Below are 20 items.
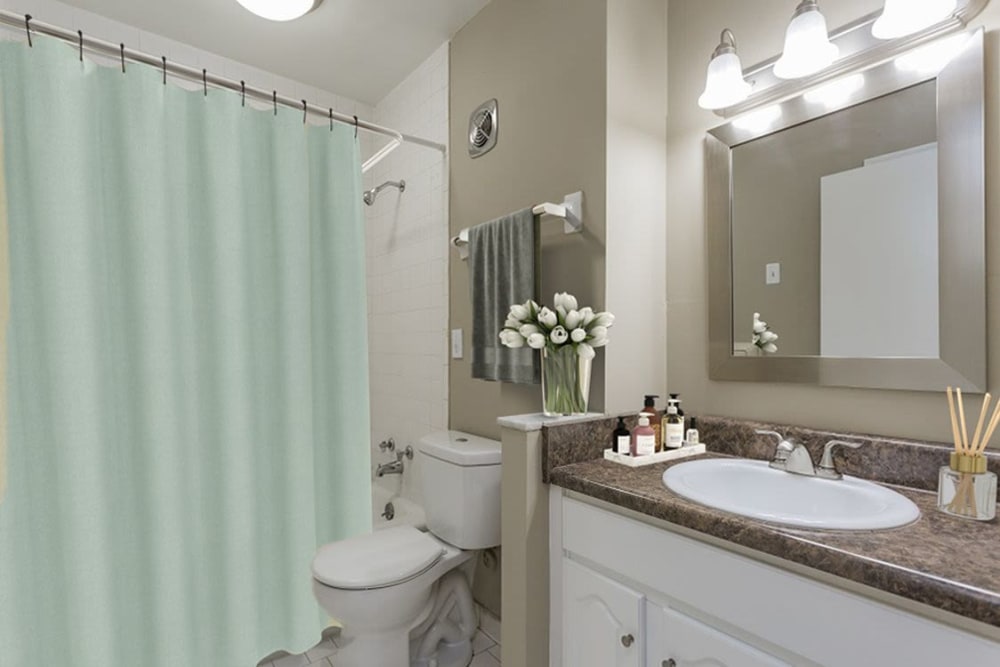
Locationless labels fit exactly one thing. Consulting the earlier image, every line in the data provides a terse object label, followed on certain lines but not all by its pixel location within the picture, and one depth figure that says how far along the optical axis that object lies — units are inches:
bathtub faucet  94.1
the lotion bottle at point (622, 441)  52.2
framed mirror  40.8
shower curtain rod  48.3
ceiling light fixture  68.9
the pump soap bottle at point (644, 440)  51.4
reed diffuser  33.7
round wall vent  75.8
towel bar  59.6
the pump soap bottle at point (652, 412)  53.4
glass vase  54.1
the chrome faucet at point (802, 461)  43.8
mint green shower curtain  49.8
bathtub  79.3
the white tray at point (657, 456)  50.2
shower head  96.6
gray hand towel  62.9
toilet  56.6
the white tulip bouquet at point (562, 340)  52.8
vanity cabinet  27.8
